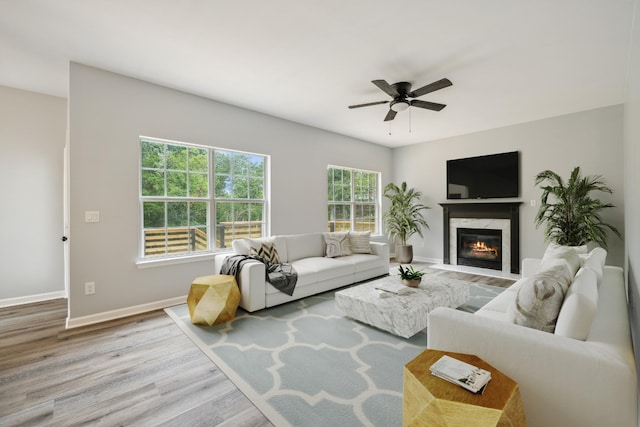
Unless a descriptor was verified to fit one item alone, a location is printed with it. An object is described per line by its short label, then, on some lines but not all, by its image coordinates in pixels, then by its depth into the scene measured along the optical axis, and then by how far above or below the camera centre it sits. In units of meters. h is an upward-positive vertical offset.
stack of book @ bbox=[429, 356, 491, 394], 1.15 -0.69
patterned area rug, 1.73 -1.19
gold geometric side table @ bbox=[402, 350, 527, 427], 1.05 -0.74
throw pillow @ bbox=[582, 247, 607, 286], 2.10 -0.41
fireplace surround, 5.25 -0.26
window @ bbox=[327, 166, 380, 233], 5.95 +0.26
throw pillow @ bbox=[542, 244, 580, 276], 2.12 -0.36
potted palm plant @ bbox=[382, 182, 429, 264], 6.37 -0.17
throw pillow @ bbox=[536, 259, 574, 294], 1.62 -0.37
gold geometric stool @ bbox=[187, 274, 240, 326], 2.91 -0.94
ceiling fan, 3.13 +1.32
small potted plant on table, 3.19 -0.75
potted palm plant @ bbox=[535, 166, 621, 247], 4.12 -0.02
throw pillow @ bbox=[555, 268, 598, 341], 1.28 -0.47
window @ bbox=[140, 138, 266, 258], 3.63 +0.20
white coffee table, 2.60 -0.92
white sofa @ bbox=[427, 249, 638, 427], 1.10 -0.64
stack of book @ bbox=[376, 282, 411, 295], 3.00 -0.83
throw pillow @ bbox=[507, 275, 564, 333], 1.50 -0.50
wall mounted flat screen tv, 5.30 +0.67
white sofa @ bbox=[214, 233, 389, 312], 3.27 -0.78
